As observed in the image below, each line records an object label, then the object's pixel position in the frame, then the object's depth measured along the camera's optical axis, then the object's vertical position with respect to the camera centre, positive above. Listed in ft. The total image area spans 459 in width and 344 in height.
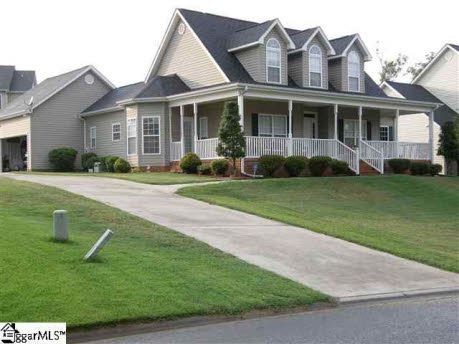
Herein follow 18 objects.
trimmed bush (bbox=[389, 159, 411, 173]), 98.68 -1.96
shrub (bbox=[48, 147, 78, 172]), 110.22 -0.27
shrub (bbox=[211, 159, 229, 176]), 82.58 -1.49
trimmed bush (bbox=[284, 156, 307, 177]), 85.46 -1.53
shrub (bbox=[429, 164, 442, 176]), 102.09 -2.78
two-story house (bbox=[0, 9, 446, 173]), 91.86 +8.24
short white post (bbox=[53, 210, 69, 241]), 34.30 -3.82
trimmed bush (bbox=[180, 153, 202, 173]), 88.12 -1.12
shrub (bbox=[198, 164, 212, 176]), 85.66 -1.94
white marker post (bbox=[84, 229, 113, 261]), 30.81 -4.55
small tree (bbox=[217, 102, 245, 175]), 80.18 +2.60
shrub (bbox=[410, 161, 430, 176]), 100.42 -2.53
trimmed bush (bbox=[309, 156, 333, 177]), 88.28 -1.49
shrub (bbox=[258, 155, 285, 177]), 83.71 -1.23
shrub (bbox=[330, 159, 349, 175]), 89.76 -1.97
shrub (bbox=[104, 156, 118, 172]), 100.48 -1.13
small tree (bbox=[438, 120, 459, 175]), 113.19 +1.74
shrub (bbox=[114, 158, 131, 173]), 97.14 -1.57
